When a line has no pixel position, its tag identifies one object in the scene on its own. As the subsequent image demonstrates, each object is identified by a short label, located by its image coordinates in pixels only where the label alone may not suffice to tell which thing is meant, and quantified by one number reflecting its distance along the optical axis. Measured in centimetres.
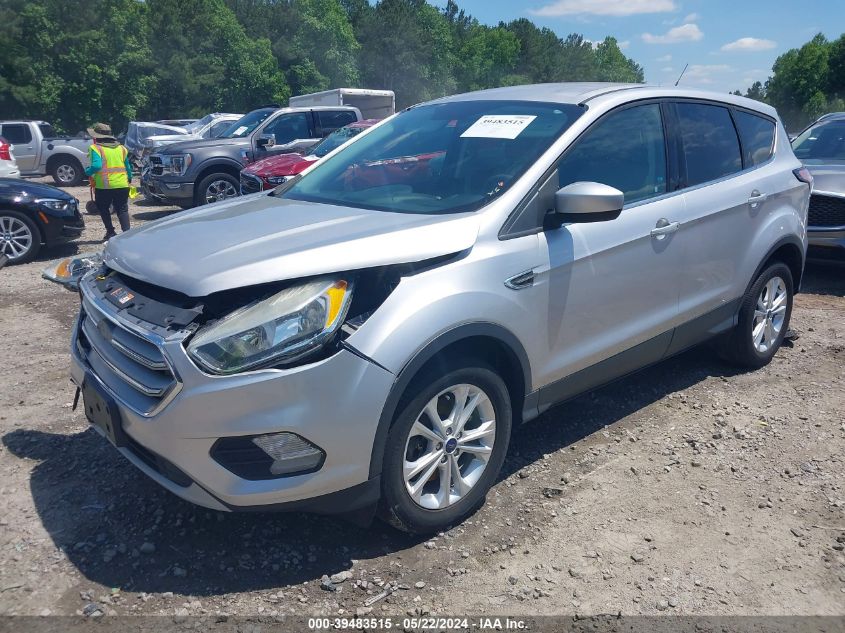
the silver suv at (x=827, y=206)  717
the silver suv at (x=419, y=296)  253
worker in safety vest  990
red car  997
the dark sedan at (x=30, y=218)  859
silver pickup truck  1847
